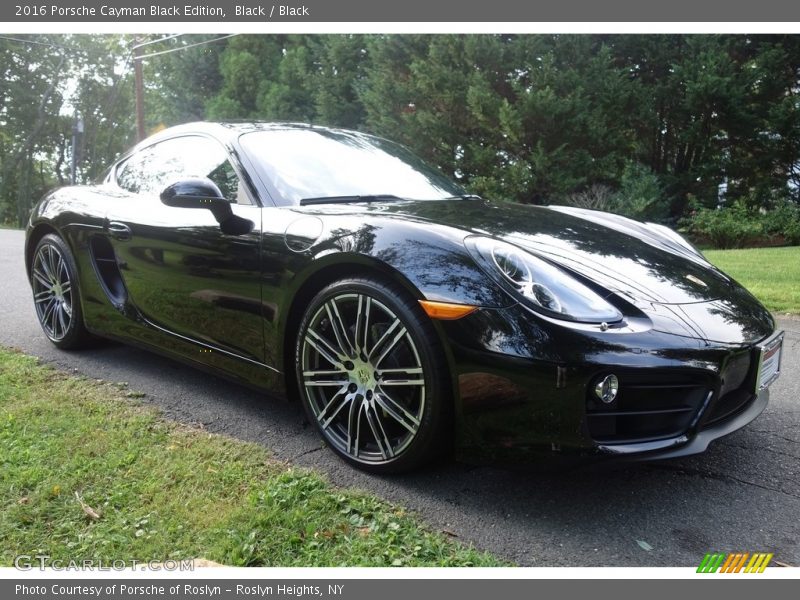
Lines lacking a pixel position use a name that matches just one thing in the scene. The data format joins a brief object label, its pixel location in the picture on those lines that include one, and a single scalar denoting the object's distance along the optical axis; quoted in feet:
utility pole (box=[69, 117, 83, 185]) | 98.22
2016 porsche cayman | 6.54
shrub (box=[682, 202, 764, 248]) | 45.23
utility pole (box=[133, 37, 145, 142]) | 75.10
